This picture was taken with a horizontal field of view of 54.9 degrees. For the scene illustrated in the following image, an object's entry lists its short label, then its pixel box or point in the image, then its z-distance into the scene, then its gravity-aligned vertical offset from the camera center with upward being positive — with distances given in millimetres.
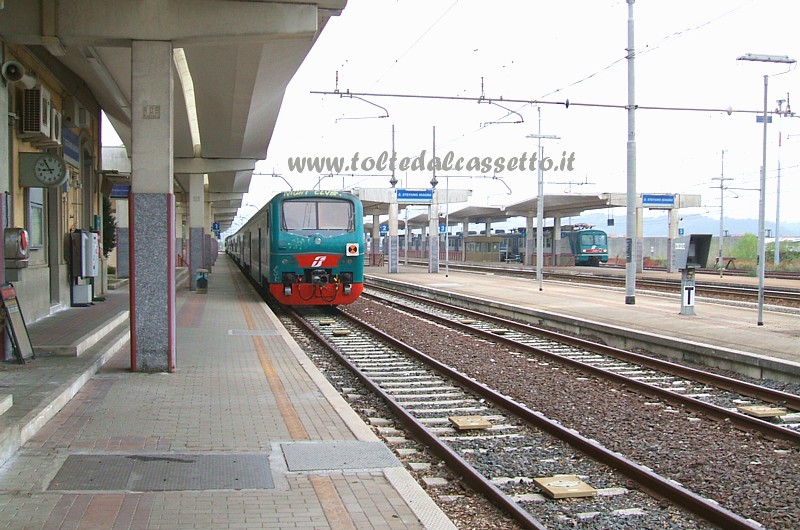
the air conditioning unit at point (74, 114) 15008 +2551
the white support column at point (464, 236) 65250 +631
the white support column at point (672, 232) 39438 +616
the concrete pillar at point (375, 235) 54625 +566
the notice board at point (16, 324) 8867 -967
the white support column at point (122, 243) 29906 -38
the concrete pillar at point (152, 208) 9109 +408
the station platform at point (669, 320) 11148 -1576
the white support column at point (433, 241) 38291 +103
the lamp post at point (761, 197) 14391 +879
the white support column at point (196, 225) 25422 +573
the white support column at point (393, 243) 38844 -5
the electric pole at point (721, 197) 43275 +2701
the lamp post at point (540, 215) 27812 +1060
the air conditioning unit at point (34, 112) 11953 +2022
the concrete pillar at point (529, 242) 48500 +86
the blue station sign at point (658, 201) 36969 +2062
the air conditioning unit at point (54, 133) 12883 +1861
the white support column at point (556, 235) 53406 +586
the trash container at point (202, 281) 24453 -1230
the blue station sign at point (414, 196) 37469 +2300
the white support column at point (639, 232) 39900 +610
